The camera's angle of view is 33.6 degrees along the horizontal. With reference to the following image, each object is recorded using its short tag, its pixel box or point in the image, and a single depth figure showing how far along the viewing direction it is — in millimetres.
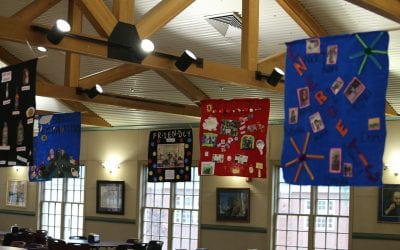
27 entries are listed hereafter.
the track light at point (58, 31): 6770
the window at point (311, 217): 13180
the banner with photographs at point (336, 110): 4469
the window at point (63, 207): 17500
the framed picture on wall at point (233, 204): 14227
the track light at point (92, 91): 11227
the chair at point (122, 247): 12266
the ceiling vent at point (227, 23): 9836
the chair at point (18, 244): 11797
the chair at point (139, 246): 12641
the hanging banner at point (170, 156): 12336
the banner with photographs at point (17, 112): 6855
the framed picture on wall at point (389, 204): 12414
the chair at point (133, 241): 13873
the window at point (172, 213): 15219
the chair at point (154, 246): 13047
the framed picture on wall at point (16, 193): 18828
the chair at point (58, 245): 11331
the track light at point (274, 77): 9008
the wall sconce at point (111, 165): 16594
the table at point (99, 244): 12905
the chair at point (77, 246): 11070
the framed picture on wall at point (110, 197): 16375
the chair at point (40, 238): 14578
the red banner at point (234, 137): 9234
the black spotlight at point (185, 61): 7975
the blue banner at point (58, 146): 10727
